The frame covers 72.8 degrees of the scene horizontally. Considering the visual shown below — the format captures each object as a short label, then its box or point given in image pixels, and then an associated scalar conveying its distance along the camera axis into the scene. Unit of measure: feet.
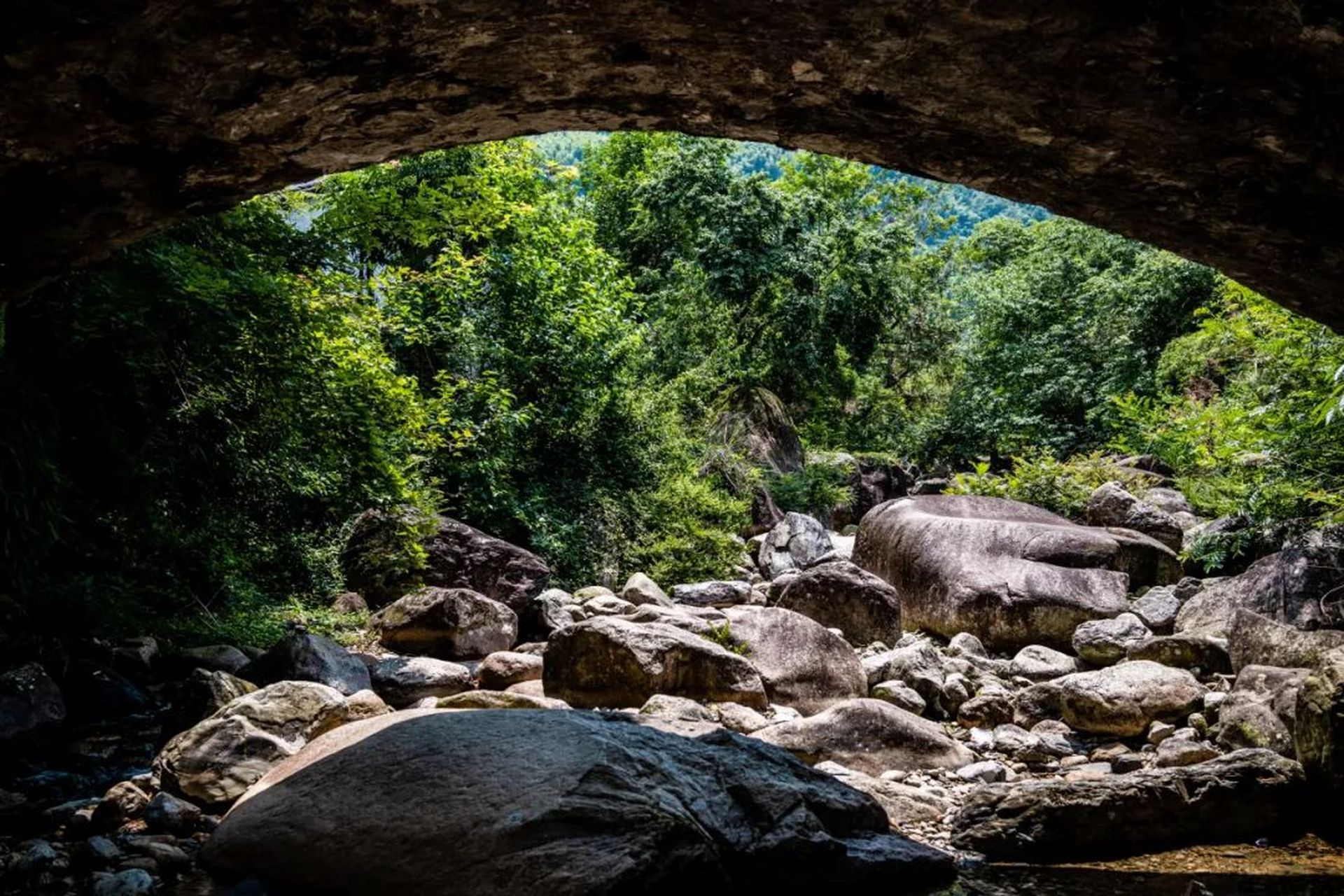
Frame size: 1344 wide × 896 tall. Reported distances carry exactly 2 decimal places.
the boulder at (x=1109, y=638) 31.17
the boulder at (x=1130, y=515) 47.98
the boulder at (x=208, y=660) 27.96
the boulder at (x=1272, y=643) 24.22
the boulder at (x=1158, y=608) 34.40
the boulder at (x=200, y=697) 21.70
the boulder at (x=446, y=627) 34.73
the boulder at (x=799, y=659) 27.40
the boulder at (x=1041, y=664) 30.96
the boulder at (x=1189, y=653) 28.22
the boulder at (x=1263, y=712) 19.63
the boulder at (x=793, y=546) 57.67
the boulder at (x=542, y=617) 38.63
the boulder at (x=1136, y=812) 15.70
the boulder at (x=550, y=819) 12.32
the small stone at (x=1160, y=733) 22.97
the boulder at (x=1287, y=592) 29.86
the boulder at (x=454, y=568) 41.22
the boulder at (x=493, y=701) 22.33
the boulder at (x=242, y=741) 17.46
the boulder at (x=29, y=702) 21.36
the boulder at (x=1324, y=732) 16.43
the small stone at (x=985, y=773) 20.51
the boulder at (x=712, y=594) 46.37
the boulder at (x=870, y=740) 20.94
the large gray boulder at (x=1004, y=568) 36.22
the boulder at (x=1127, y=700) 23.90
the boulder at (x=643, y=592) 43.62
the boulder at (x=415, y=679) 26.99
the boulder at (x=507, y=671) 28.40
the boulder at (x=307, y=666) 25.04
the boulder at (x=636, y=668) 25.16
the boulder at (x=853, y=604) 36.45
